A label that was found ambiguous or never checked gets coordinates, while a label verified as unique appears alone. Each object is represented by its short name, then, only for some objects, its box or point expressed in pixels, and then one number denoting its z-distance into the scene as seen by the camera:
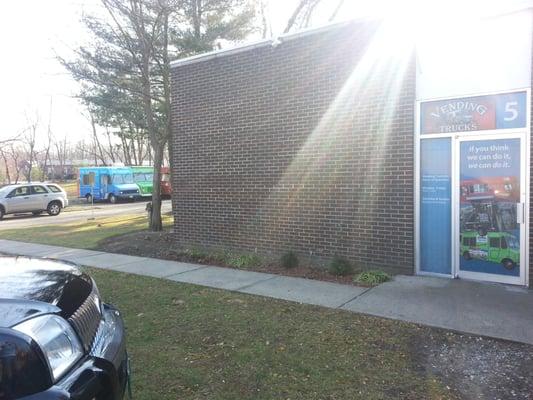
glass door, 6.87
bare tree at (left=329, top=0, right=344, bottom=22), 18.41
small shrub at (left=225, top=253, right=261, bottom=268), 9.00
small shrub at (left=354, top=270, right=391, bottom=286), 7.38
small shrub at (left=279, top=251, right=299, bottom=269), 8.62
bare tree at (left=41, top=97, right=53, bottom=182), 57.07
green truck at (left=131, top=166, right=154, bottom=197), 36.22
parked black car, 2.25
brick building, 7.13
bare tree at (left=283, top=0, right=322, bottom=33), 17.92
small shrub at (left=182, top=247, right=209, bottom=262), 9.74
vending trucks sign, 6.84
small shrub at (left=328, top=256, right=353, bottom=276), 7.94
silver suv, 23.98
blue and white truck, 34.81
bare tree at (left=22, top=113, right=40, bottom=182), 51.16
